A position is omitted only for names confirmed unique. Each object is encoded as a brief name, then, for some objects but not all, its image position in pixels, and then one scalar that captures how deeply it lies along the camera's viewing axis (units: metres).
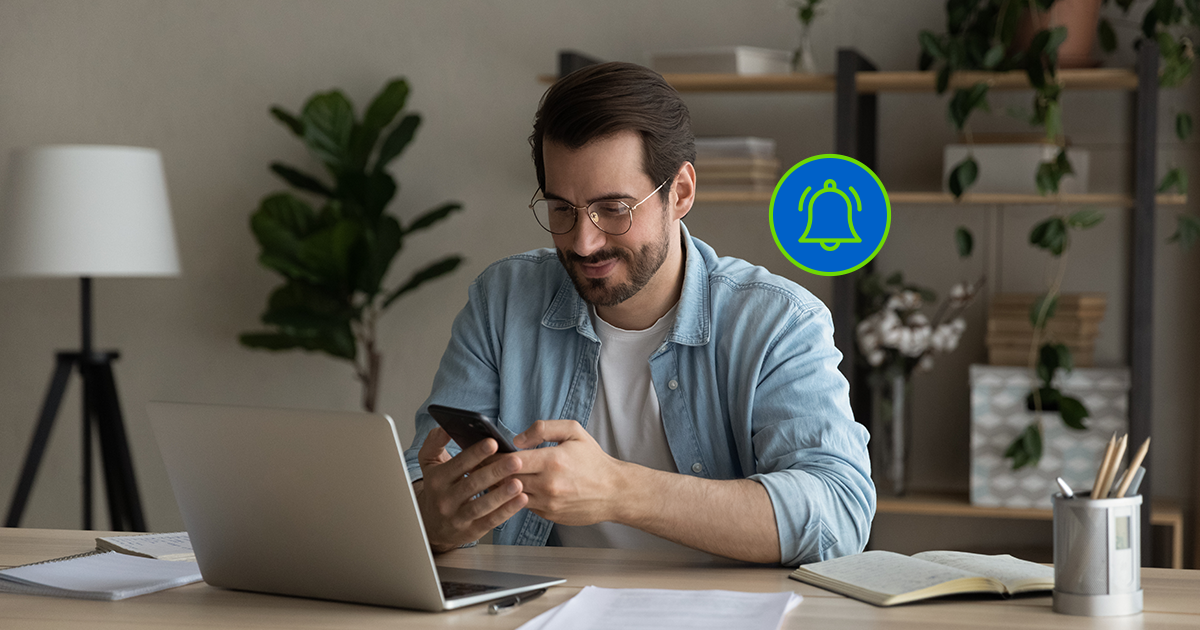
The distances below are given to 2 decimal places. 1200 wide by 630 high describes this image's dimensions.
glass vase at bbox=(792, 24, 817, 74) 2.83
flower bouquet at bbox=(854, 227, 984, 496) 2.70
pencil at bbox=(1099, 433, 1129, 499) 1.05
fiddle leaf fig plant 3.07
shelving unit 2.55
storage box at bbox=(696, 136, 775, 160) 2.80
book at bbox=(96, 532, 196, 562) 1.42
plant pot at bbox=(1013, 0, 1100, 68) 2.60
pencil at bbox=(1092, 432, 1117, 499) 1.05
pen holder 1.04
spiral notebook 1.20
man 1.33
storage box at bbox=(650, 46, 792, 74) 2.77
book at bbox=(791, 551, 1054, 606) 1.13
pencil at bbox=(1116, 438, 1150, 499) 1.05
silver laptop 1.05
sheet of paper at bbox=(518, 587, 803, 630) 1.04
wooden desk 1.06
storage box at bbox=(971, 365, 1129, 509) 2.60
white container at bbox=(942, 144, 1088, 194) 2.66
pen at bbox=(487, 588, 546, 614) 1.10
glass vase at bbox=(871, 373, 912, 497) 2.76
